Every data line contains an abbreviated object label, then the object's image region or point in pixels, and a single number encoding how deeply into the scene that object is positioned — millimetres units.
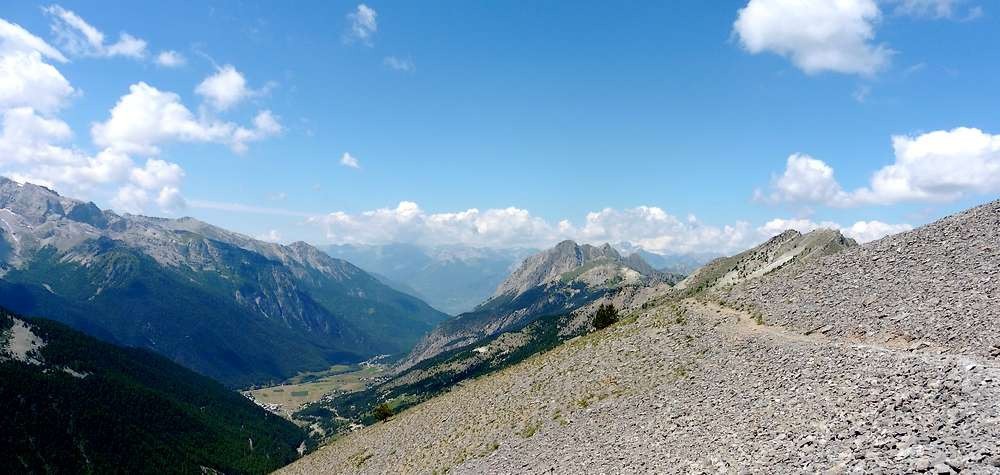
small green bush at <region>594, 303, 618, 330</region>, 101375
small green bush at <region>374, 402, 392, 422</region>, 100875
